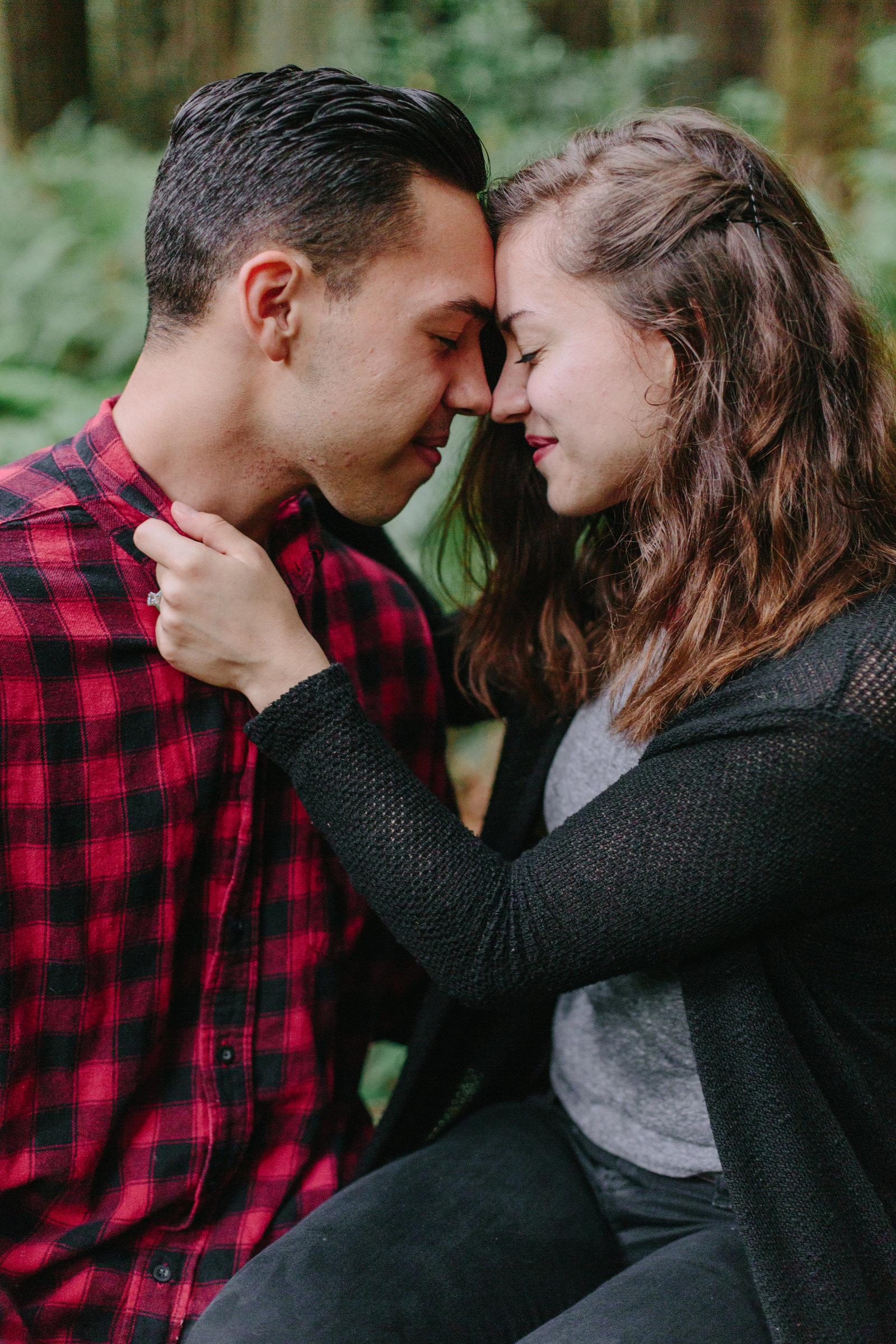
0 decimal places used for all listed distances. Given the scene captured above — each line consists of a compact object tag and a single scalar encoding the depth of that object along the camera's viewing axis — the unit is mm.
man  1454
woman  1347
